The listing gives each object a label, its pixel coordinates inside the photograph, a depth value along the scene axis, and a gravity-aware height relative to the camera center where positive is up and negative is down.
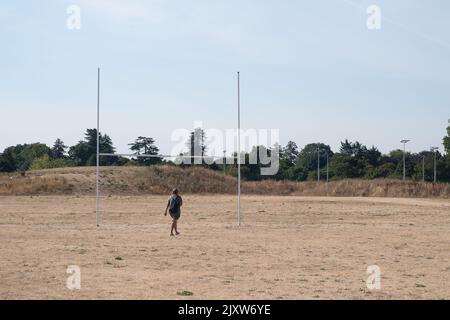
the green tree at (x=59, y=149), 125.45 +5.57
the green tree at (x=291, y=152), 152.12 +6.47
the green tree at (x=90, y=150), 86.62 +4.06
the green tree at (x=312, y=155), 130.12 +5.21
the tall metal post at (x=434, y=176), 85.66 +0.41
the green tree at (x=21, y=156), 93.44 +3.68
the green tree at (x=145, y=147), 82.56 +4.07
